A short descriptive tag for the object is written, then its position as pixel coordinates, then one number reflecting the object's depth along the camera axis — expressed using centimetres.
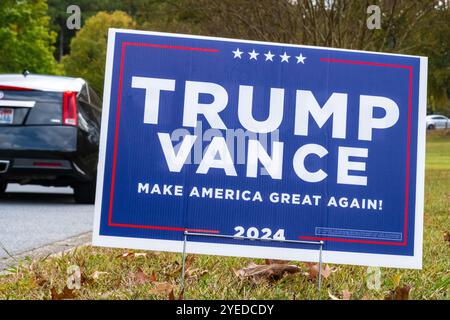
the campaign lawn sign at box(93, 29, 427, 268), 430
